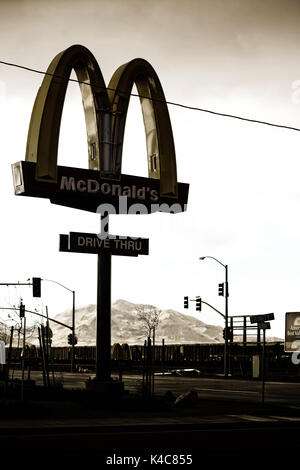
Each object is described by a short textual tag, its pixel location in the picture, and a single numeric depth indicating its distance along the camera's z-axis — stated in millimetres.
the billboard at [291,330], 59375
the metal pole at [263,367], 21616
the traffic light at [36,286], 50788
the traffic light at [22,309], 53044
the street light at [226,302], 54800
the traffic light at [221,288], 57491
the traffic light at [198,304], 59656
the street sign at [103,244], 23156
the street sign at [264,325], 21767
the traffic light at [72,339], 68588
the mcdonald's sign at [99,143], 22125
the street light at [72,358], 64162
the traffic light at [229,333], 55906
